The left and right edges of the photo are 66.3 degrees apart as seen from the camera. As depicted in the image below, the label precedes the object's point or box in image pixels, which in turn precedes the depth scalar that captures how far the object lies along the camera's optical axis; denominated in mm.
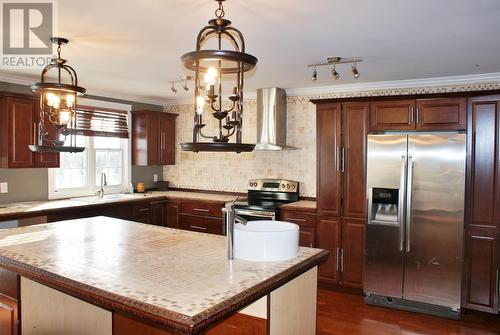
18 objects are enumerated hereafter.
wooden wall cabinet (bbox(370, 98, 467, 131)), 3696
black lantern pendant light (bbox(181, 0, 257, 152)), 1541
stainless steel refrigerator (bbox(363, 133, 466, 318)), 3615
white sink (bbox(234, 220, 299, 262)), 2023
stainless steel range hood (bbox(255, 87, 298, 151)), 4930
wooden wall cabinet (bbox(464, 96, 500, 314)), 3605
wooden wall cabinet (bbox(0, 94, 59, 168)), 4051
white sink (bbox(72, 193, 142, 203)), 4793
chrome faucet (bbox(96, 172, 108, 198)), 5264
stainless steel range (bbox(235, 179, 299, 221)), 4624
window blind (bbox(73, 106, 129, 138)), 5195
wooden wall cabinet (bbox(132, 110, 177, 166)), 5793
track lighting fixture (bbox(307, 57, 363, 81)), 3441
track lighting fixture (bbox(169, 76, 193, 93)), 4237
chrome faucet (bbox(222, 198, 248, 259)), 2037
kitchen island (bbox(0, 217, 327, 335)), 1494
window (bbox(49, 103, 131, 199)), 4996
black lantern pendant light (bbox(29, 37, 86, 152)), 2520
